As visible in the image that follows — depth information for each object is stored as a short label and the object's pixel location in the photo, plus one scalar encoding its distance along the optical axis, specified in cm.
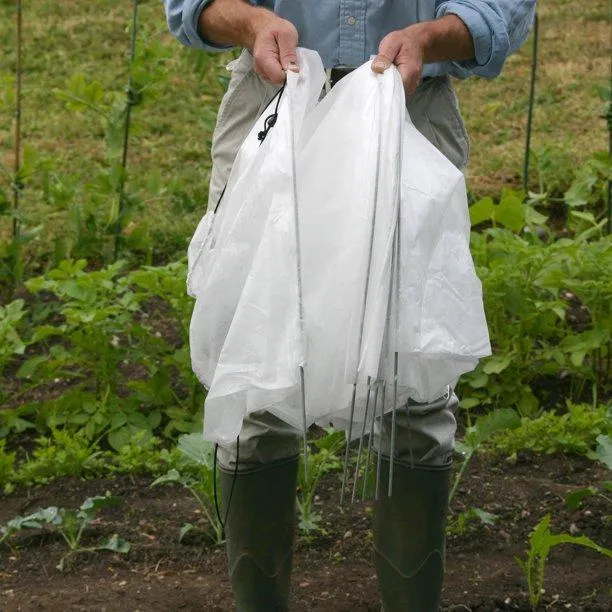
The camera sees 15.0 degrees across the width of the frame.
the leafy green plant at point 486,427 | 518
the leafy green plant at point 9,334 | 615
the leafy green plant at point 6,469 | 593
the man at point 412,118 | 401
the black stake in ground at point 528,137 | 817
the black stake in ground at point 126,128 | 747
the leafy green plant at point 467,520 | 530
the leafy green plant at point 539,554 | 463
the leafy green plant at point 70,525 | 518
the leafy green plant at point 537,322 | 628
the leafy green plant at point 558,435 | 604
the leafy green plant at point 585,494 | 505
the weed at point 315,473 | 542
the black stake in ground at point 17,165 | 738
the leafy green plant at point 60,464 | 596
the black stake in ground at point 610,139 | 745
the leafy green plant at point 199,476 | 521
